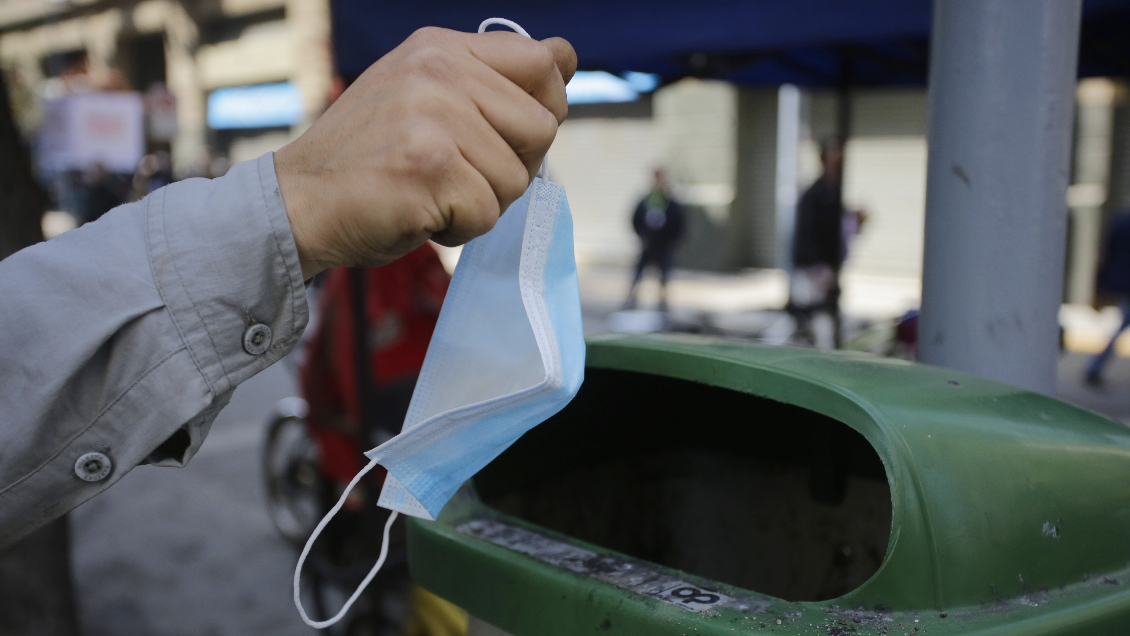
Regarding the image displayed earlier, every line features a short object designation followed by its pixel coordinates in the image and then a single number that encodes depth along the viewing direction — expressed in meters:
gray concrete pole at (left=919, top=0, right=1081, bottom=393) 1.51
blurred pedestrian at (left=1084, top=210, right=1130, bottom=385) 7.04
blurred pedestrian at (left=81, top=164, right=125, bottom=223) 12.27
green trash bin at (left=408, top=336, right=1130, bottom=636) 1.05
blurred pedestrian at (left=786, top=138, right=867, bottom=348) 7.40
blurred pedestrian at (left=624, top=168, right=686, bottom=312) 11.05
